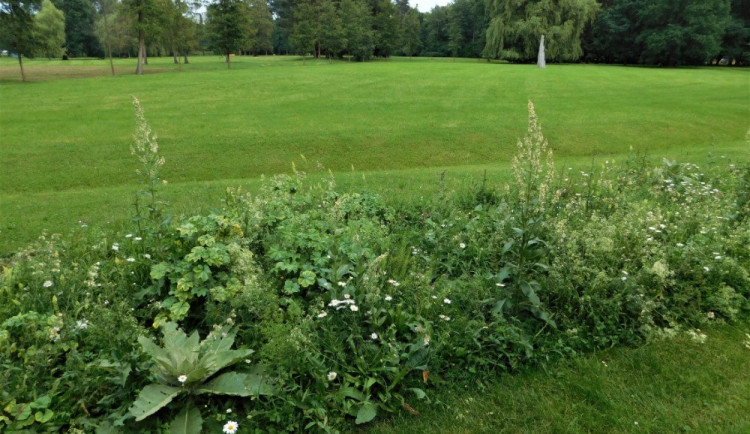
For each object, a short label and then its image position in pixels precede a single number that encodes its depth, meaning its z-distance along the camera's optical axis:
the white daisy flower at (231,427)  3.02
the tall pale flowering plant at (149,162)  4.55
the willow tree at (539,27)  50.22
